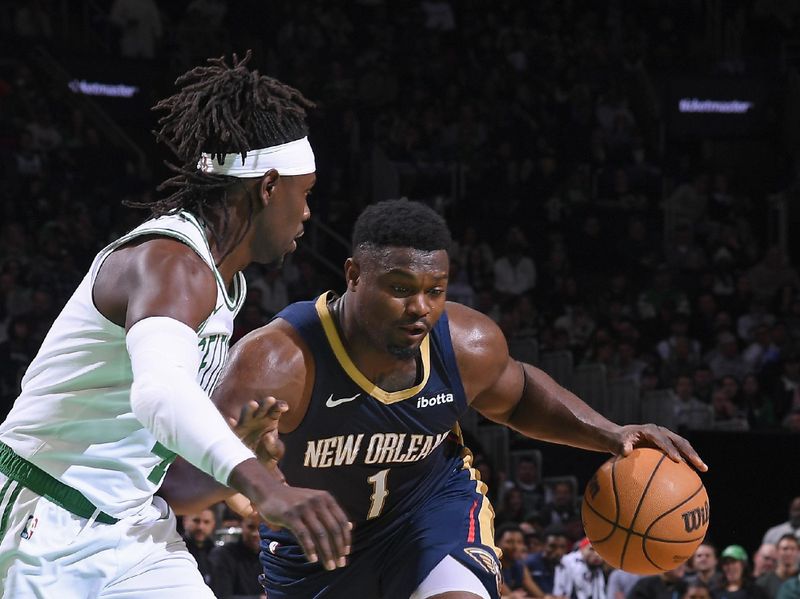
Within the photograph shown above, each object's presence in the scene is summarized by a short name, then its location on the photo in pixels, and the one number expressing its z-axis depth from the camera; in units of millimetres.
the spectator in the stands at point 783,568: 9375
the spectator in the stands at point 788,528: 9922
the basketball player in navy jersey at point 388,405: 4152
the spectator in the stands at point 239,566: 8719
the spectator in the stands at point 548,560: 9703
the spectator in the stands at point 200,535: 8898
